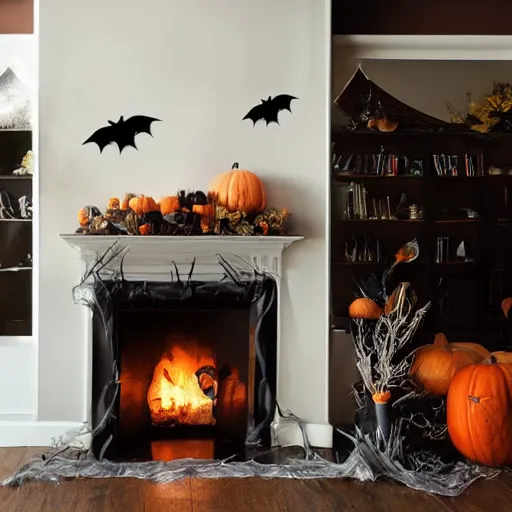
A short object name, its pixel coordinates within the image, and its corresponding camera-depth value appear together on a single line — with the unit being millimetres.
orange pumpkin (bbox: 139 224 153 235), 3184
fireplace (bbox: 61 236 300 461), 3312
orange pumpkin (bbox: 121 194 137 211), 3219
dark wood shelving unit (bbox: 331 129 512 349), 3514
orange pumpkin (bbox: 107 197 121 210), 3213
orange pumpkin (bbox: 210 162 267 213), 3234
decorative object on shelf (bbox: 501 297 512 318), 3594
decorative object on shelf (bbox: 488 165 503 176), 3582
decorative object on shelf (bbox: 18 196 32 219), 3686
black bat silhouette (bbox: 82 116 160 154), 3344
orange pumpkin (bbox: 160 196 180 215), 3211
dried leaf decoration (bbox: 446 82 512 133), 3535
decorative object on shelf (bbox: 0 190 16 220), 3670
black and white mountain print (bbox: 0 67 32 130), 3609
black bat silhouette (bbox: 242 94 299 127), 3377
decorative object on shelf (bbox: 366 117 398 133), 3494
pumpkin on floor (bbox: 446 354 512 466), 3041
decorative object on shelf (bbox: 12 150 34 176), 3672
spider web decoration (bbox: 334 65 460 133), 3434
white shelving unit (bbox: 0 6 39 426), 3377
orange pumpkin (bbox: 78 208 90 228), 3207
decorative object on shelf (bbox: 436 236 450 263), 3562
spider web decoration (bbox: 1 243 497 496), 2951
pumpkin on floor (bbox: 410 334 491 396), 3332
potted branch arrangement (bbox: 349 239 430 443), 3141
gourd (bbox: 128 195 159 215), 3191
